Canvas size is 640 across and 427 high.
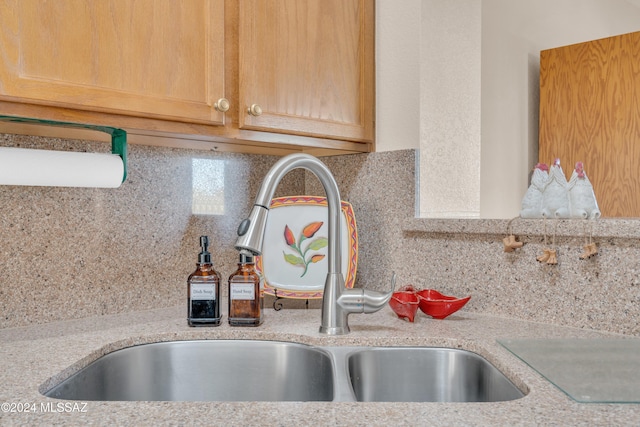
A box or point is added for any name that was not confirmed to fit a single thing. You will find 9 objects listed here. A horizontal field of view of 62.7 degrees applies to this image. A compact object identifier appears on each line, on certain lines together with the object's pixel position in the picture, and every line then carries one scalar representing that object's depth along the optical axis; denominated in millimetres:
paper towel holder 976
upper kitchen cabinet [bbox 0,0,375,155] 906
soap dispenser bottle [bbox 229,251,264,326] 1177
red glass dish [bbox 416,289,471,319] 1211
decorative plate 1397
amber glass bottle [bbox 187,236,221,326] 1163
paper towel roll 969
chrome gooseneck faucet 1096
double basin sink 1018
